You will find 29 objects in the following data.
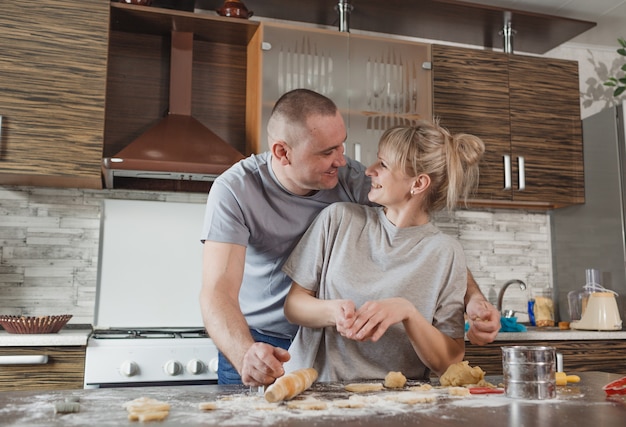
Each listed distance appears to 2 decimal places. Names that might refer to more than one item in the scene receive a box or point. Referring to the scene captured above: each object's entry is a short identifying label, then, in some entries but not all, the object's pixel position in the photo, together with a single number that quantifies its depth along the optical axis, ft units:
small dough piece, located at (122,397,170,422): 3.32
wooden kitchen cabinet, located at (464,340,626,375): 9.48
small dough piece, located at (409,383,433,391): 4.47
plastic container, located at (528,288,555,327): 11.73
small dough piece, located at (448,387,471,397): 4.25
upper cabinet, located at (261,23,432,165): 10.22
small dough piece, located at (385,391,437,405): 3.97
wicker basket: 8.22
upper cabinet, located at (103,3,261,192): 10.29
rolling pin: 3.86
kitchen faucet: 11.51
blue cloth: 9.99
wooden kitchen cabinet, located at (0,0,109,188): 8.98
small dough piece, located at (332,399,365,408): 3.76
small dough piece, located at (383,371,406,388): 4.51
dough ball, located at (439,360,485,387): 4.60
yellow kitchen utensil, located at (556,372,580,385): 4.76
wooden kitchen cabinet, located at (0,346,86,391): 7.91
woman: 5.14
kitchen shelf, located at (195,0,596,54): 10.83
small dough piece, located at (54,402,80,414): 3.52
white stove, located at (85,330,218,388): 8.25
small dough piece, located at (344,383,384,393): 4.38
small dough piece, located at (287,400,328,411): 3.69
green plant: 11.69
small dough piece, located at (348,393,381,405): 3.92
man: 5.74
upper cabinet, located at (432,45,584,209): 11.07
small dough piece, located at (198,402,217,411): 3.63
